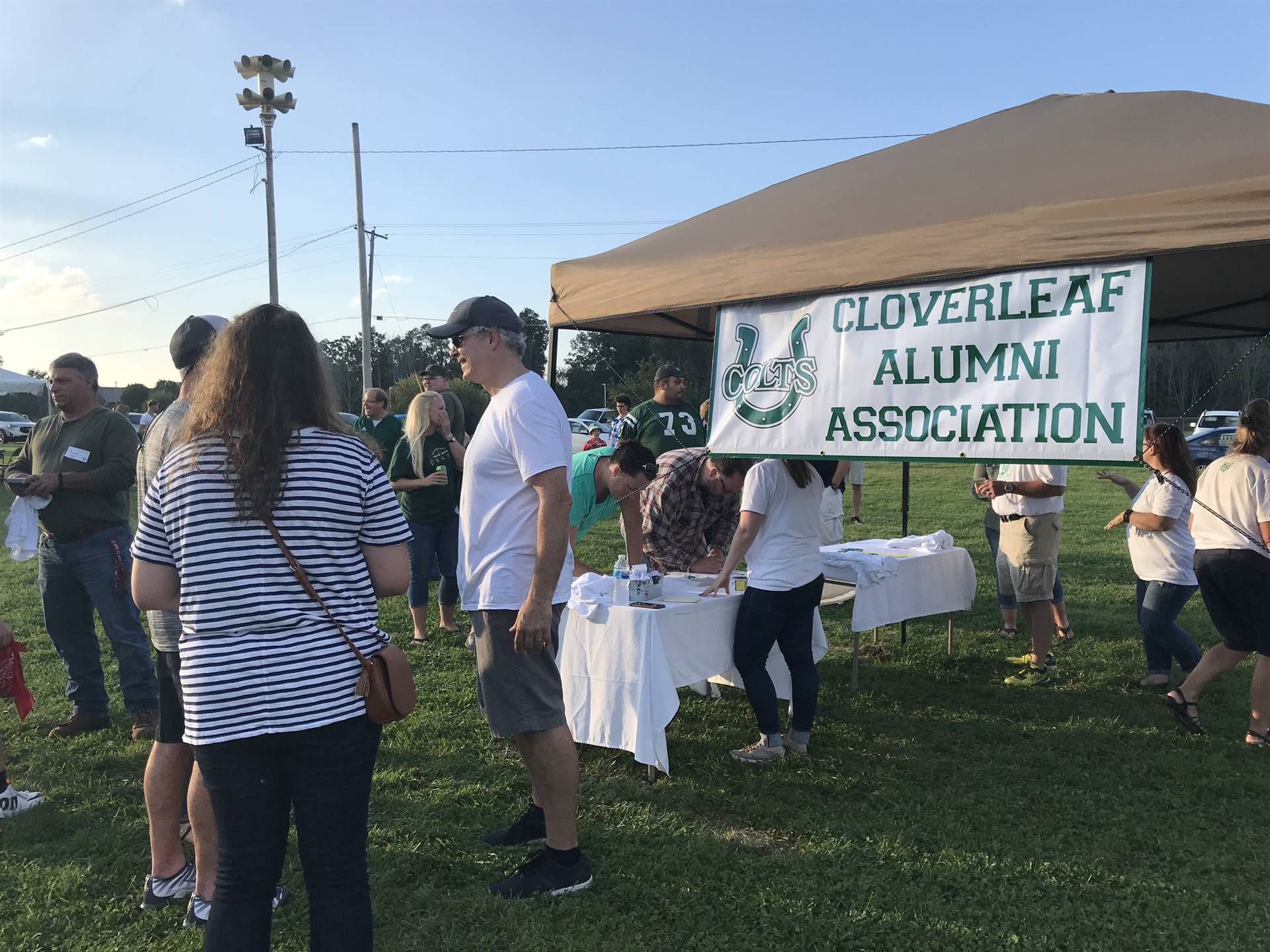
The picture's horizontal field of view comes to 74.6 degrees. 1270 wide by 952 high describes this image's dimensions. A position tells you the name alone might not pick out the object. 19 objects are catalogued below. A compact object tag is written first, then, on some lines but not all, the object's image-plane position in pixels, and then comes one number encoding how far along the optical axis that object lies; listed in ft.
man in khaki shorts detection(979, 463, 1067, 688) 16.03
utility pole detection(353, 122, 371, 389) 70.23
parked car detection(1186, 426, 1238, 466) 62.75
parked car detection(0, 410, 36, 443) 103.07
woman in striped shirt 5.64
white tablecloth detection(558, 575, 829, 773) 11.60
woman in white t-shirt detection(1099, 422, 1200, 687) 14.70
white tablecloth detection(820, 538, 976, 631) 15.83
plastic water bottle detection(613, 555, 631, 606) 12.31
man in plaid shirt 14.29
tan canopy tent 7.54
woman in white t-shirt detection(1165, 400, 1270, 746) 12.53
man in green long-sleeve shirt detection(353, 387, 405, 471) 20.36
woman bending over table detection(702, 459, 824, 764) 12.20
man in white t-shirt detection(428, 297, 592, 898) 8.18
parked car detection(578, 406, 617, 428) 81.05
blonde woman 18.43
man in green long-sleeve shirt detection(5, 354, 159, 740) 12.75
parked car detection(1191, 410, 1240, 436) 79.66
